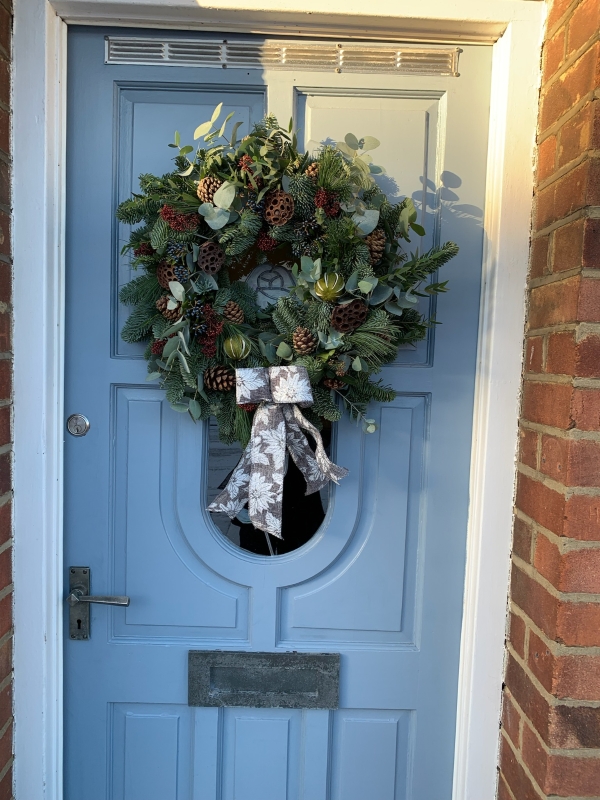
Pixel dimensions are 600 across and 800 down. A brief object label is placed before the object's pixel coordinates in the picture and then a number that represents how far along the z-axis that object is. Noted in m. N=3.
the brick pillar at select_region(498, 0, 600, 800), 1.10
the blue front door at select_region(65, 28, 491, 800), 1.35
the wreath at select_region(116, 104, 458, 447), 1.18
